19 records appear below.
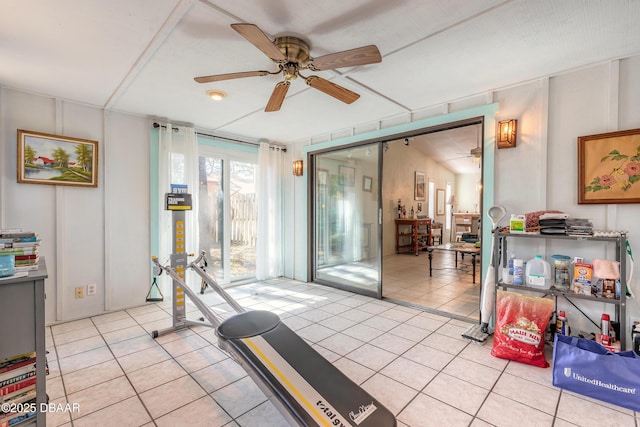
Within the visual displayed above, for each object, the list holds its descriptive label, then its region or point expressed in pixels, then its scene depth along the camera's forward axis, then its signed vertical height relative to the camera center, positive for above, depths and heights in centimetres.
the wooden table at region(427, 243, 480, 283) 462 -63
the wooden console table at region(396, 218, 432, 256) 759 -62
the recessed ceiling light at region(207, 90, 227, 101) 288 +119
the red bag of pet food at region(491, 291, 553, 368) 225 -95
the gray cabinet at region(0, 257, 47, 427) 119 -47
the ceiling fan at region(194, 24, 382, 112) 165 +98
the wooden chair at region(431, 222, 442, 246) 823 -63
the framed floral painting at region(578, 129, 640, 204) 220 +35
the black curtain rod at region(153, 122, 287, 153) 368 +111
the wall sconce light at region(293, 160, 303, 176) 481 +74
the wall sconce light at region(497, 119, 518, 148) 272 +75
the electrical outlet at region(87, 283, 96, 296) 328 -90
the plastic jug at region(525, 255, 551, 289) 241 -53
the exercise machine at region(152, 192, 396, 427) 140 -94
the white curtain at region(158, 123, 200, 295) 370 +49
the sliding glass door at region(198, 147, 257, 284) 436 -5
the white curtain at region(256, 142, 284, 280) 479 -2
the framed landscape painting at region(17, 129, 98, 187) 288 +54
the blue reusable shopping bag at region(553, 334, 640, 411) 176 -104
